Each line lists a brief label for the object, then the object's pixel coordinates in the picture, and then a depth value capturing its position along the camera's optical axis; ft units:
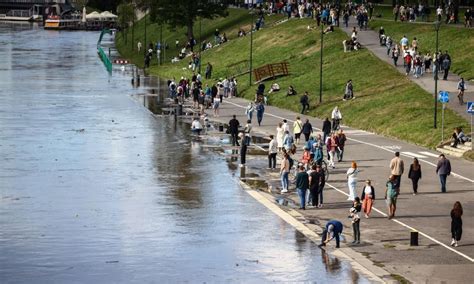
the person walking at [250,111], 216.54
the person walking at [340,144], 167.22
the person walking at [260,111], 215.45
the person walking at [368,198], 124.77
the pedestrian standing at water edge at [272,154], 163.43
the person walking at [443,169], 141.08
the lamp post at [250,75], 283.34
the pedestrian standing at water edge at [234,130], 189.26
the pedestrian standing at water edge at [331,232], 113.29
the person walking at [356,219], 113.80
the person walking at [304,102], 232.12
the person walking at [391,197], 125.29
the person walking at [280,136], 172.05
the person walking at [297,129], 187.93
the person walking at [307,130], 187.21
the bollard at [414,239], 112.88
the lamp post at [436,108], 192.91
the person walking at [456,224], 111.55
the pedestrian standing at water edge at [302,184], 131.23
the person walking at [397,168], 137.90
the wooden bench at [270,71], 285.39
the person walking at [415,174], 140.77
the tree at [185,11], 399.03
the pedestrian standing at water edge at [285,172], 143.95
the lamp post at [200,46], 329.74
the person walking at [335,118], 201.98
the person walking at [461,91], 208.74
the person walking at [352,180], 134.41
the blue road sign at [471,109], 174.19
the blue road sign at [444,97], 188.44
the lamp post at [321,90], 240.44
